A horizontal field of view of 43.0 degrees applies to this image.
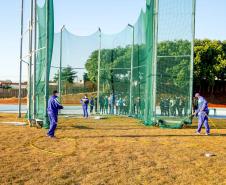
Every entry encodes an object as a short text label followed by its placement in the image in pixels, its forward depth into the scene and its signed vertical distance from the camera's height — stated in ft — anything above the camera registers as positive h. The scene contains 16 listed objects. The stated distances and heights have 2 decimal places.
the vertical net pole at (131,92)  55.73 +0.47
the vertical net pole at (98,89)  60.90 +1.10
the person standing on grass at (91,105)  64.18 -2.45
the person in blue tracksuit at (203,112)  35.87 -2.14
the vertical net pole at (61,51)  56.20 +8.37
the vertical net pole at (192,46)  42.29 +7.18
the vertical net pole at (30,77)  41.52 +2.39
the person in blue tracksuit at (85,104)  53.98 -1.89
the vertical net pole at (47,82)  37.45 +1.52
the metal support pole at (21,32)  49.05 +10.66
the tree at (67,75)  57.44 +3.96
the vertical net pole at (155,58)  42.36 +5.51
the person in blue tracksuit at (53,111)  31.57 -1.93
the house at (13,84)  215.65 +7.48
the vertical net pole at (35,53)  40.22 +5.67
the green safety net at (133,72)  42.82 +4.04
